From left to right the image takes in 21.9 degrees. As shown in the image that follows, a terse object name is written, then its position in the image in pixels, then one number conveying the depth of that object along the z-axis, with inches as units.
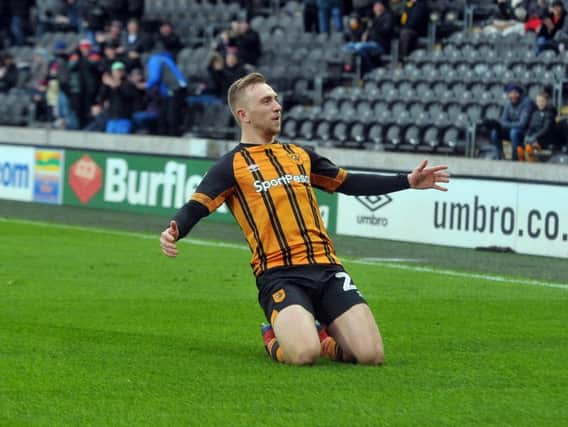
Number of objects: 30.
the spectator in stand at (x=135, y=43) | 1178.6
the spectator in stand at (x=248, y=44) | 1112.2
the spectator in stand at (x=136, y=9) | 1273.4
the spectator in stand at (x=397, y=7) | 1069.1
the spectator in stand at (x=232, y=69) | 1083.8
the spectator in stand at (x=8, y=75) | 1340.2
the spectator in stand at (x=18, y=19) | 1464.1
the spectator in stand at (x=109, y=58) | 1171.1
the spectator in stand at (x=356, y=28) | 1094.4
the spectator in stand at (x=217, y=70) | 1088.2
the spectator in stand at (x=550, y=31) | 944.3
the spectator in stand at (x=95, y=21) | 1326.3
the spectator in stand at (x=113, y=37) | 1251.2
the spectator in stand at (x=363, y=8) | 1110.4
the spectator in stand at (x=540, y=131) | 854.5
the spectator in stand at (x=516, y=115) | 858.8
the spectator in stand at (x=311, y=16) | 1163.3
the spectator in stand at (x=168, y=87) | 1103.0
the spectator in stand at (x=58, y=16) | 1433.3
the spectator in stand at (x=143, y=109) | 1127.0
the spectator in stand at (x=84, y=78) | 1179.9
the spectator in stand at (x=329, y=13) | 1150.3
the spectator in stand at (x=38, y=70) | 1316.7
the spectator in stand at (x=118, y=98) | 1101.1
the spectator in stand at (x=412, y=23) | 1048.2
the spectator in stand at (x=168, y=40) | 1202.3
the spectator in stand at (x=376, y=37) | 1058.1
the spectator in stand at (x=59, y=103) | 1208.8
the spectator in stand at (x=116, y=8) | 1286.9
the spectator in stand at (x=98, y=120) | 1167.0
